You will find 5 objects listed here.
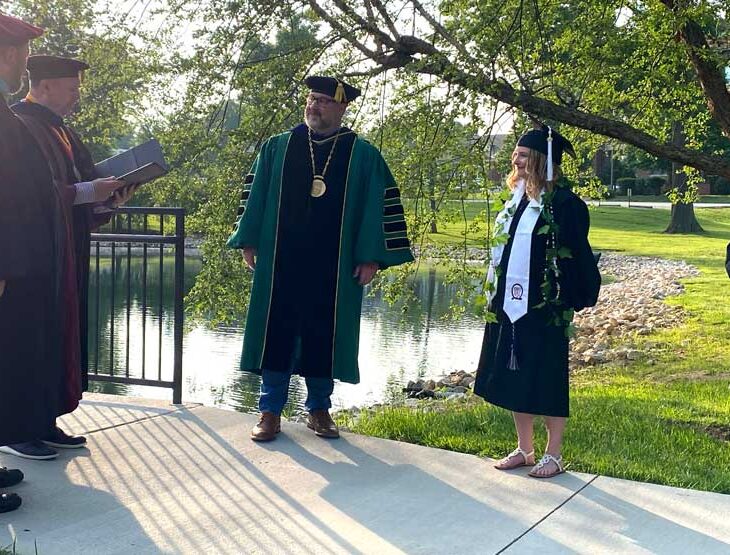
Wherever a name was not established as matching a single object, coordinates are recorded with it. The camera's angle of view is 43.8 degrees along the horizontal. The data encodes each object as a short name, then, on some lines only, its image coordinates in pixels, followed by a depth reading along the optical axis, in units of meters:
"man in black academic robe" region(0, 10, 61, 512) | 3.78
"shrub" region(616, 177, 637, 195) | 60.19
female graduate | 4.49
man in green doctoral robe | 5.22
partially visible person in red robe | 4.61
